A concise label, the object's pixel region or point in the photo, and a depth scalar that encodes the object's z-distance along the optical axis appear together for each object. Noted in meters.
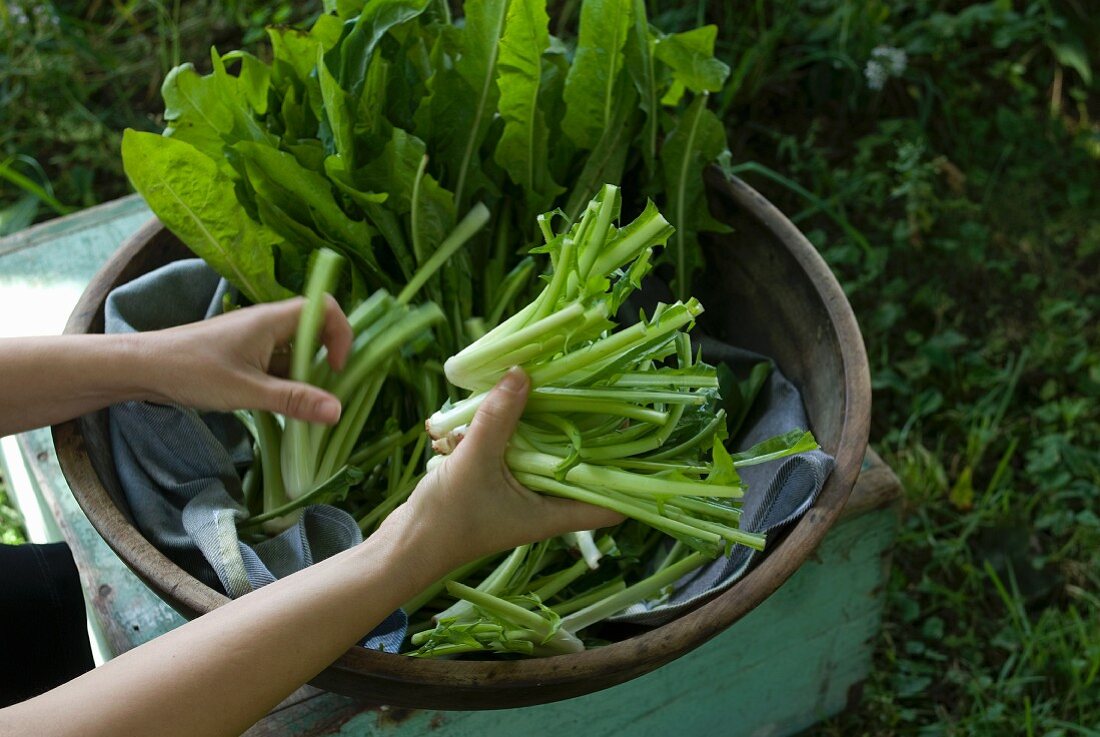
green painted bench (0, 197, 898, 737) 1.34
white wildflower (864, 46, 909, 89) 2.31
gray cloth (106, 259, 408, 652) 1.15
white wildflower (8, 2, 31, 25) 2.44
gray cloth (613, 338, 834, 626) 1.16
